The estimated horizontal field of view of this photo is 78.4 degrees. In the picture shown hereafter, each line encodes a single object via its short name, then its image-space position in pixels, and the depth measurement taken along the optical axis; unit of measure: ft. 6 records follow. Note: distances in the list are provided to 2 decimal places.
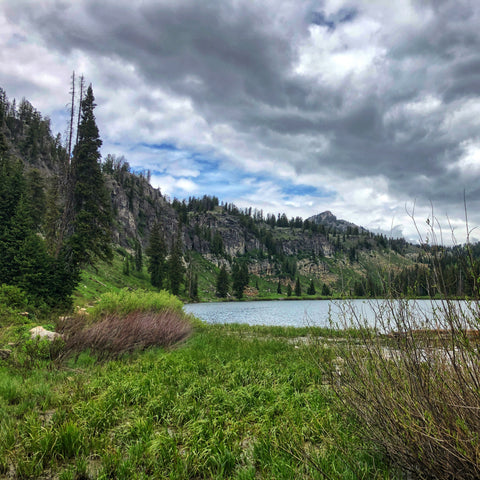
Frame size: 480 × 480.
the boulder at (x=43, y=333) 32.97
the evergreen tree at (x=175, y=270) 288.51
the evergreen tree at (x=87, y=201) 77.87
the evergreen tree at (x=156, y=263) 297.94
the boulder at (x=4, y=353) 28.57
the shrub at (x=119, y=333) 33.30
